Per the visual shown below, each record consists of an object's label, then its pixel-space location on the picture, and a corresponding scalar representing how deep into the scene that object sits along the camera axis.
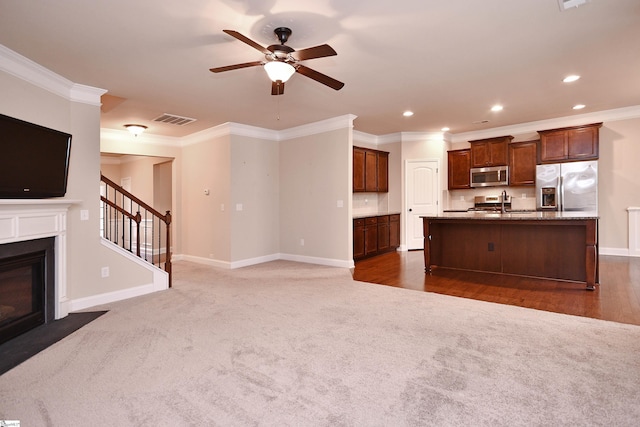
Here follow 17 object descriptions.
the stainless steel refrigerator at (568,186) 6.12
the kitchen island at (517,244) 4.27
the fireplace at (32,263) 2.97
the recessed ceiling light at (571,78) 4.12
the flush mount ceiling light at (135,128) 5.81
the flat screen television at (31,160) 2.85
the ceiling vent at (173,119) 5.40
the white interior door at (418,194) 7.64
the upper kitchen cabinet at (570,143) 6.07
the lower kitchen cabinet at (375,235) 6.50
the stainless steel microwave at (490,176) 6.97
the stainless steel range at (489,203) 7.13
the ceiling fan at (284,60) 2.63
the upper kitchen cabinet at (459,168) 7.46
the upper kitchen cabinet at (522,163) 6.69
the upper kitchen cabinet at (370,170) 6.96
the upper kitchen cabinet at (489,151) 6.95
